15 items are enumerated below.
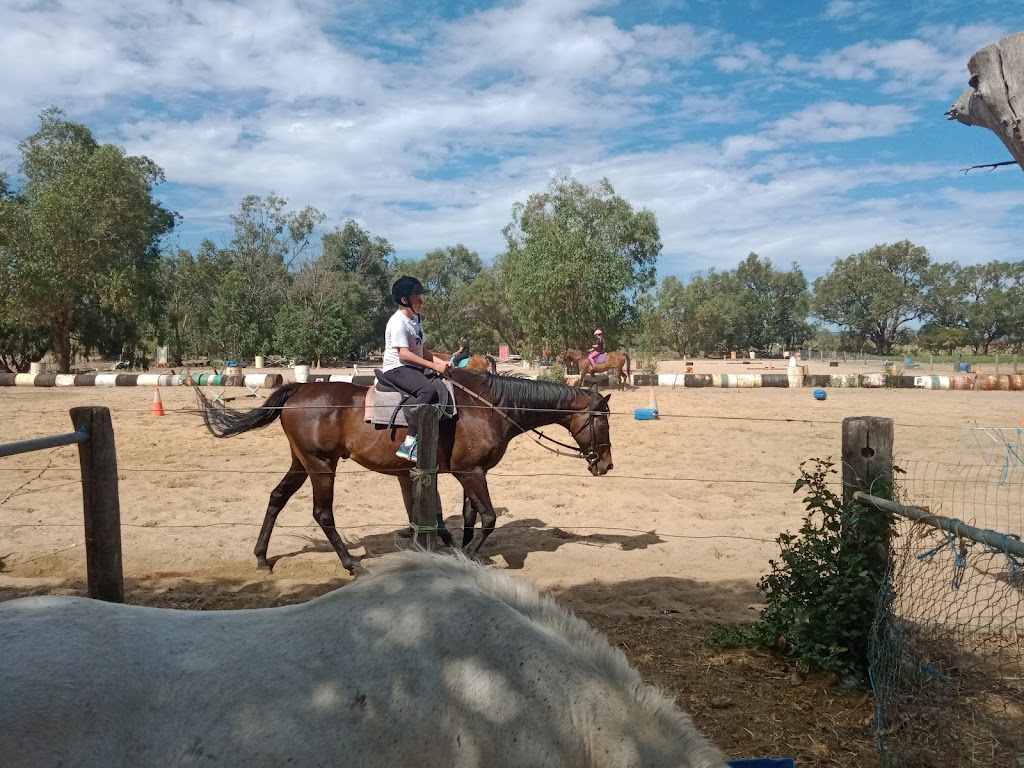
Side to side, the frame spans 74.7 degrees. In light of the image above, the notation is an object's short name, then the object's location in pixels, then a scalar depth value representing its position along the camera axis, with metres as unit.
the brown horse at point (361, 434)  6.17
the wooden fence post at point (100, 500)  3.47
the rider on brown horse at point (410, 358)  5.71
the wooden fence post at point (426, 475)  4.11
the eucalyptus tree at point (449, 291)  58.59
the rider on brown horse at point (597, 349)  21.09
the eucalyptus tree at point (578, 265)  29.33
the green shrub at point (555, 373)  22.62
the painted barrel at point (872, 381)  22.28
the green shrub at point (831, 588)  3.75
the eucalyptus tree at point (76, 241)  27.25
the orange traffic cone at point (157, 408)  13.93
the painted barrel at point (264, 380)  20.69
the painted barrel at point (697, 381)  23.02
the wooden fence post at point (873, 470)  3.73
